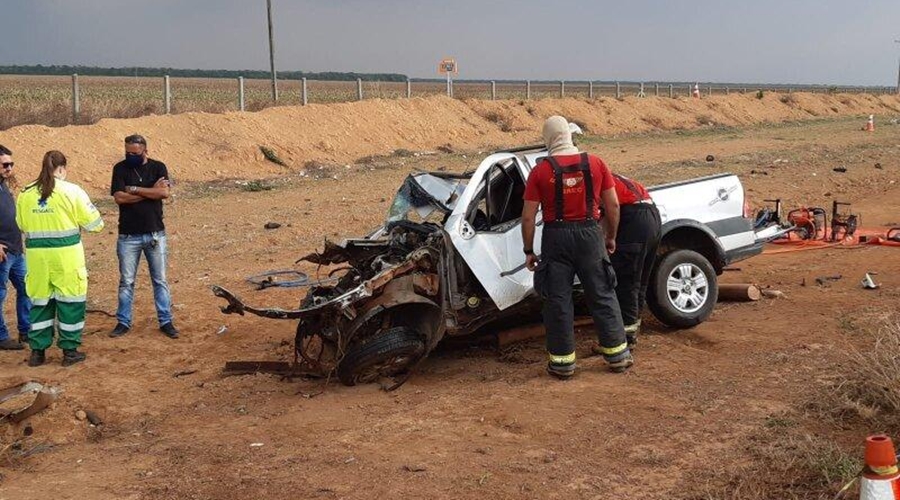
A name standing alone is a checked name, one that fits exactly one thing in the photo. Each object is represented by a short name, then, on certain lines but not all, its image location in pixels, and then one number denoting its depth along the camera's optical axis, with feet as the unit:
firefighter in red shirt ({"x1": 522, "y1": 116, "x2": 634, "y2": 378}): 20.43
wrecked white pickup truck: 21.58
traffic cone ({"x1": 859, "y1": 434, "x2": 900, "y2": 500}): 11.31
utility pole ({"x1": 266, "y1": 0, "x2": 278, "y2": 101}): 96.14
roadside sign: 112.98
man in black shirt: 25.86
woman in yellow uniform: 23.58
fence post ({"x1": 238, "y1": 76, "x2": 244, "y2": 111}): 89.81
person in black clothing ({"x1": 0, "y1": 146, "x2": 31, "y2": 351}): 25.31
